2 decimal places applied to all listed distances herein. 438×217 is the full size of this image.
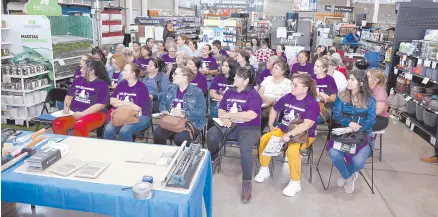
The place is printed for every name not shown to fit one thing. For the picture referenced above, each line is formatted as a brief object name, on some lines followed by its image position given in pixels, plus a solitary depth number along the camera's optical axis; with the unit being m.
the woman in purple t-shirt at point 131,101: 3.90
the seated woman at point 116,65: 5.47
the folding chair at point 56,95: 4.97
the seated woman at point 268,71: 5.64
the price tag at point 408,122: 5.99
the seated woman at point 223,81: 4.77
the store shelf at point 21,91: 5.32
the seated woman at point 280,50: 7.99
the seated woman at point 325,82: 4.76
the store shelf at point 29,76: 5.22
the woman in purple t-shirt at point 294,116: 3.47
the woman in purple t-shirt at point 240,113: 3.67
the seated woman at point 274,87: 4.46
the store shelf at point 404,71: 5.97
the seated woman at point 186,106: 3.80
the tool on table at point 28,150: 2.34
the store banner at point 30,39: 5.53
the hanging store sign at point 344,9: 18.63
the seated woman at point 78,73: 5.34
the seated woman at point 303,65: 6.19
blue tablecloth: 1.99
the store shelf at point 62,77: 5.93
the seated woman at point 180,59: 5.58
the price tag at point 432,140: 5.11
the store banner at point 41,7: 5.61
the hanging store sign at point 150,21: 11.03
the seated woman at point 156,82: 4.99
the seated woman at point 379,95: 3.96
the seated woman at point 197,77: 5.11
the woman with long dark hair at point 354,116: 3.51
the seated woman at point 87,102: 3.91
